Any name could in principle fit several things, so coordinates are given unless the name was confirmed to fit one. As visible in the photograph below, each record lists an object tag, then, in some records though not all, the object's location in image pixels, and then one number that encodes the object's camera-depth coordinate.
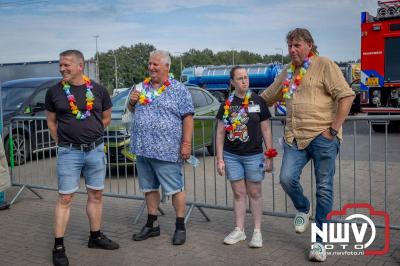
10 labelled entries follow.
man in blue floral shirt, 5.11
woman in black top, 4.95
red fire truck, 14.68
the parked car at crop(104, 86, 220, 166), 7.24
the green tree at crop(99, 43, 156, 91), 80.19
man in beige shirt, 4.42
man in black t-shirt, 4.84
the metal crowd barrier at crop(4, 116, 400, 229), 6.99
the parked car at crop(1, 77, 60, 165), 8.56
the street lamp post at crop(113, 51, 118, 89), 74.38
